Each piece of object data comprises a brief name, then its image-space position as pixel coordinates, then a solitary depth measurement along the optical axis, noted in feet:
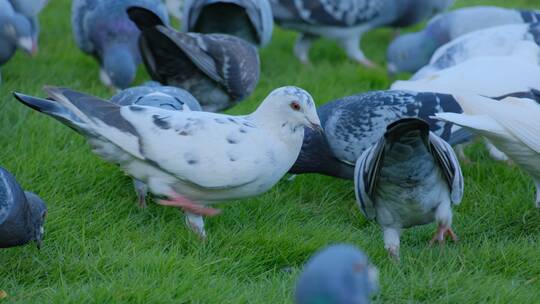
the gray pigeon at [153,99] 31.38
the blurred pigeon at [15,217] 25.26
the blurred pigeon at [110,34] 43.42
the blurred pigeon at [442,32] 48.14
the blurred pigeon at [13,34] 42.01
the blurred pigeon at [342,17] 49.01
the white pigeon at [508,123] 28.81
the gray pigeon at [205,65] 36.22
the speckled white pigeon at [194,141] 27.07
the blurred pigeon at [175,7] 52.75
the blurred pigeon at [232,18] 42.68
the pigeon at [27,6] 44.83
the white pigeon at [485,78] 34.55
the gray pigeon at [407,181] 25.49
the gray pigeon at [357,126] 32.17
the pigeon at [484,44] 40.88
